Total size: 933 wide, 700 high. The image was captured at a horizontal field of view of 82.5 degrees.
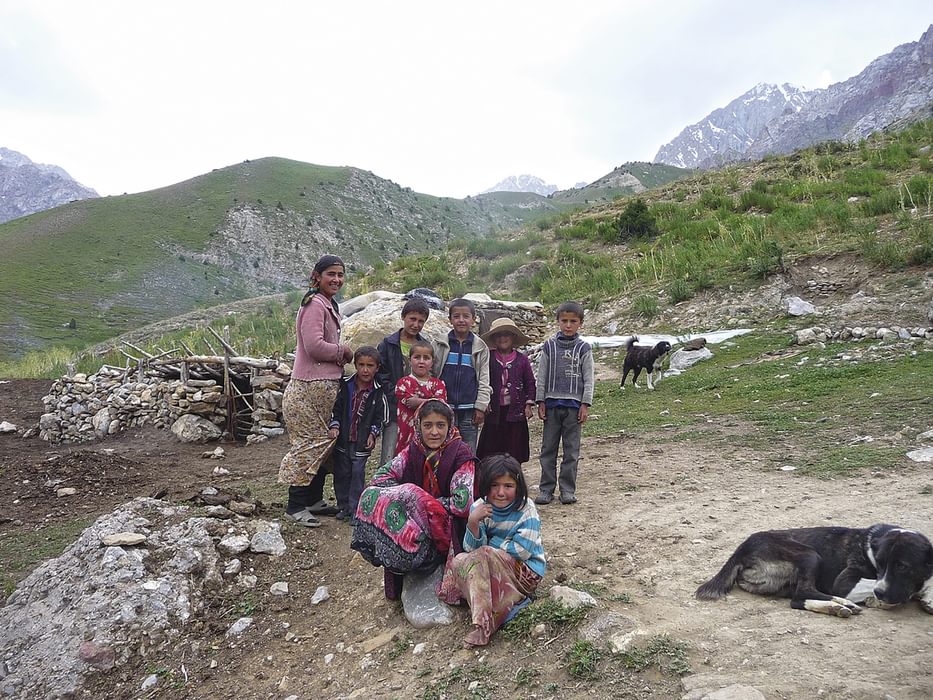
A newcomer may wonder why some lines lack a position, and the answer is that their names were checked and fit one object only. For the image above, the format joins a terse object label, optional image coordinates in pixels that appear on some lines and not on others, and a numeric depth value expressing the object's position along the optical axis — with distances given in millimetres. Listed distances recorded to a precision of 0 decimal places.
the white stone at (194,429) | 8820
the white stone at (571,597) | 2473
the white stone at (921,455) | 3902
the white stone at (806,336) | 7988
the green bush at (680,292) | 11553
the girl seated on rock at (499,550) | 2490
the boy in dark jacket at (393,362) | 4121
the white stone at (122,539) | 3527
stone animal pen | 9039
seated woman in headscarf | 2762
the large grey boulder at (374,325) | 8727
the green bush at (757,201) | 14438
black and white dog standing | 8344
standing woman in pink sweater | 4027
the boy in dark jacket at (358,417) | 4172
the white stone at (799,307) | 9180
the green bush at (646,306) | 11547
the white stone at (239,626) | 3162
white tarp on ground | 9414
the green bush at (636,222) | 16156
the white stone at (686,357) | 8914
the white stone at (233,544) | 3771
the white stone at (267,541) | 3865
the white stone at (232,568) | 3602
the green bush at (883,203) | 10867
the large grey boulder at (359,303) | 11383
